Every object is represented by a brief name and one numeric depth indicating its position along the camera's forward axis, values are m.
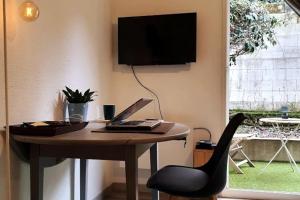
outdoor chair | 3.79
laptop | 1.89
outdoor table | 3.46
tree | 3.40
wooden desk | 1.58
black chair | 1.78
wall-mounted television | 3.10
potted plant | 2.32
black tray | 1.69
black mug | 2.66
